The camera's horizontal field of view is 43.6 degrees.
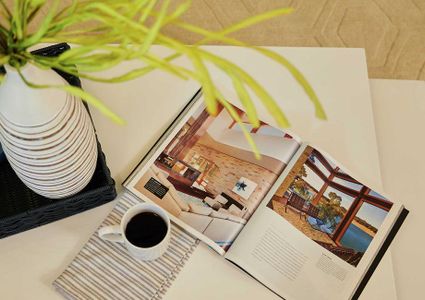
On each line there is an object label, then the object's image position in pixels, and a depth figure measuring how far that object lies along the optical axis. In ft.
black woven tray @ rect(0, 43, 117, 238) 2.70
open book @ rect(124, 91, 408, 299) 2.82
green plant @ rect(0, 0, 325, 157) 1.54
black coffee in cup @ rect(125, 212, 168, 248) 2.64
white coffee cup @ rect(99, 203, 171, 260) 2.60
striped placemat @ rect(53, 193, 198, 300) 2.67
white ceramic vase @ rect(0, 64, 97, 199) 2.04
